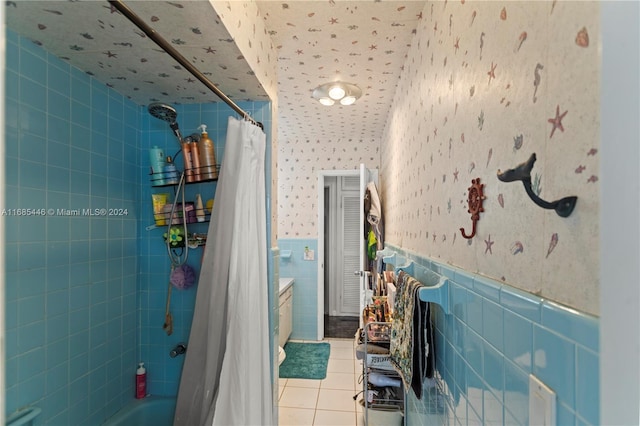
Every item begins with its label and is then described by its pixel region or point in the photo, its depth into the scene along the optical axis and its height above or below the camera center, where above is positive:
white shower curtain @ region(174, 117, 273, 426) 1.29 -0.43
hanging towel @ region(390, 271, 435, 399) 1.08 -0.47
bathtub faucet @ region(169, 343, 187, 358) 1.64 -0.75
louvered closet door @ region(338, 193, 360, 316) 4.41 -0.61
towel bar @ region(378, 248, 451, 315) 0.98 -0.26
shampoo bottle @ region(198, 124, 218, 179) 1.60 +0.29
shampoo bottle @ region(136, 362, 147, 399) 1.71 -0.94
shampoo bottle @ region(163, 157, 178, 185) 1.65 +0.21
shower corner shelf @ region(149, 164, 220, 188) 1.63 +0.18
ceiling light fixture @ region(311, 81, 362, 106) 2.10 +0.85
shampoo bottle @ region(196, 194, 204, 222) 1.65 +0.01
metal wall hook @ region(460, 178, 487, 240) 0.77 +0.03
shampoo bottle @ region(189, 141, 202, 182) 1.60 +0.26
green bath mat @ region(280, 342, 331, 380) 2.77 -1.46
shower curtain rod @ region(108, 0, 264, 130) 0.81 +0.53
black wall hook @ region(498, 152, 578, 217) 0.46 +0.03
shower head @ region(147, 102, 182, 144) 1.44 +0.49
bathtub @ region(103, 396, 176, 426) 1.64 -1.07
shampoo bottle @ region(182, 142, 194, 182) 1.61 +0.27
